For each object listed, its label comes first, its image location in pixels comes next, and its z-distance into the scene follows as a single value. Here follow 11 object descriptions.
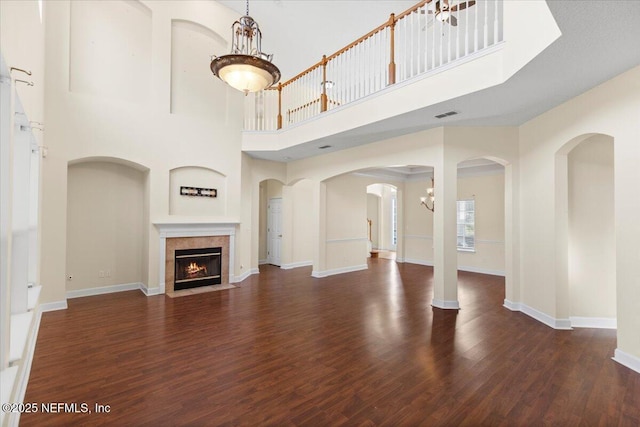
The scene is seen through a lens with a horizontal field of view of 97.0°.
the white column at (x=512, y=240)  4.93
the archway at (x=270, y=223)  9.20
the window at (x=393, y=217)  14.05
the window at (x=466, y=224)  8.60
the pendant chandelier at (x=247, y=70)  3.06
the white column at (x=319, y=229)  7.70
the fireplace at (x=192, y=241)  5.99
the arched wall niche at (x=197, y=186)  6.30
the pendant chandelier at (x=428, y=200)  8.91
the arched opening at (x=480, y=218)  7.91
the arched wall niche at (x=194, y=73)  6.36
